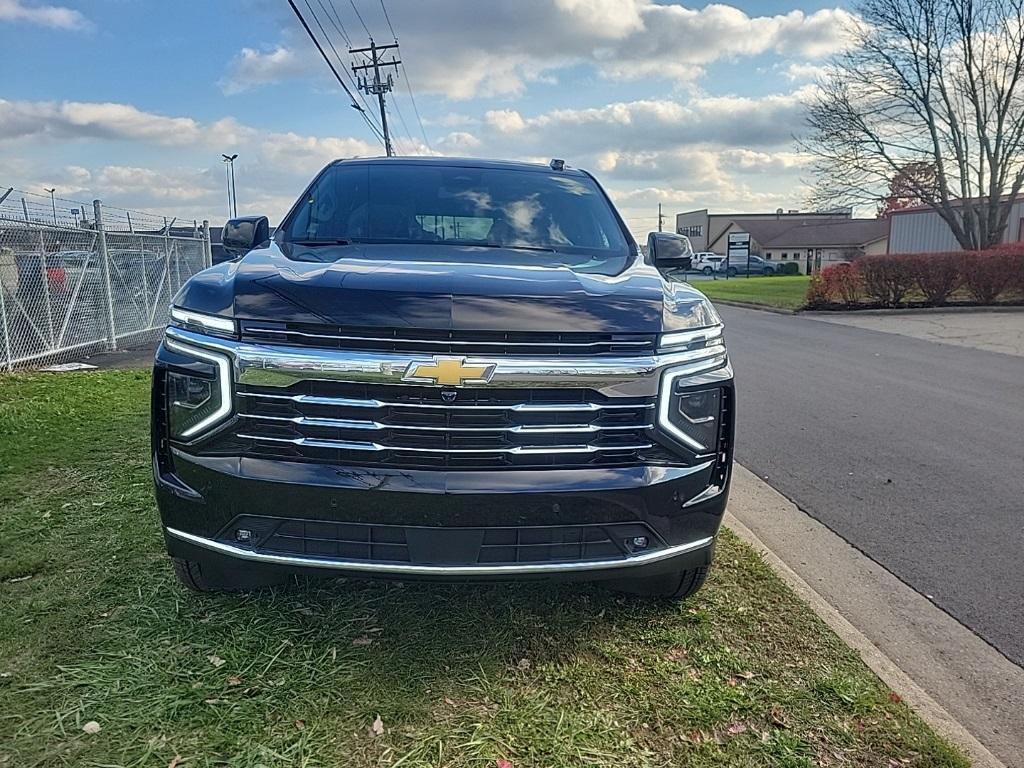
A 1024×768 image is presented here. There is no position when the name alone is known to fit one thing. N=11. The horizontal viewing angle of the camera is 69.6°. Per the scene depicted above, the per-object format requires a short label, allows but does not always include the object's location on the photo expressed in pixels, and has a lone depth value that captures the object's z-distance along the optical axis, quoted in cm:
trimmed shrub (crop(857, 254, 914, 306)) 1997
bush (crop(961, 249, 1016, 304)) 1997
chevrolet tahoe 230
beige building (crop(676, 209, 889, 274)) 6184
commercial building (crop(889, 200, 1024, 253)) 3219
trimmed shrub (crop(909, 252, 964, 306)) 2002
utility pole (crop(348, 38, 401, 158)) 3285
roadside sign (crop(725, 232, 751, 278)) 5181
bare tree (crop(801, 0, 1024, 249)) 2512
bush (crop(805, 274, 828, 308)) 2034
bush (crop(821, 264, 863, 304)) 2019
